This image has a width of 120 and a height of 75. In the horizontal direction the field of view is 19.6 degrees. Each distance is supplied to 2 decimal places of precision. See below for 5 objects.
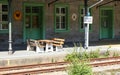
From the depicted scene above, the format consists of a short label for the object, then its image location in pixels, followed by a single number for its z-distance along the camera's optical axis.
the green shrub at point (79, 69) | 9.45
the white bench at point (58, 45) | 20.05
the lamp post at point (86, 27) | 21.09
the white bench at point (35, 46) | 19.28
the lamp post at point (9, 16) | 18.33
